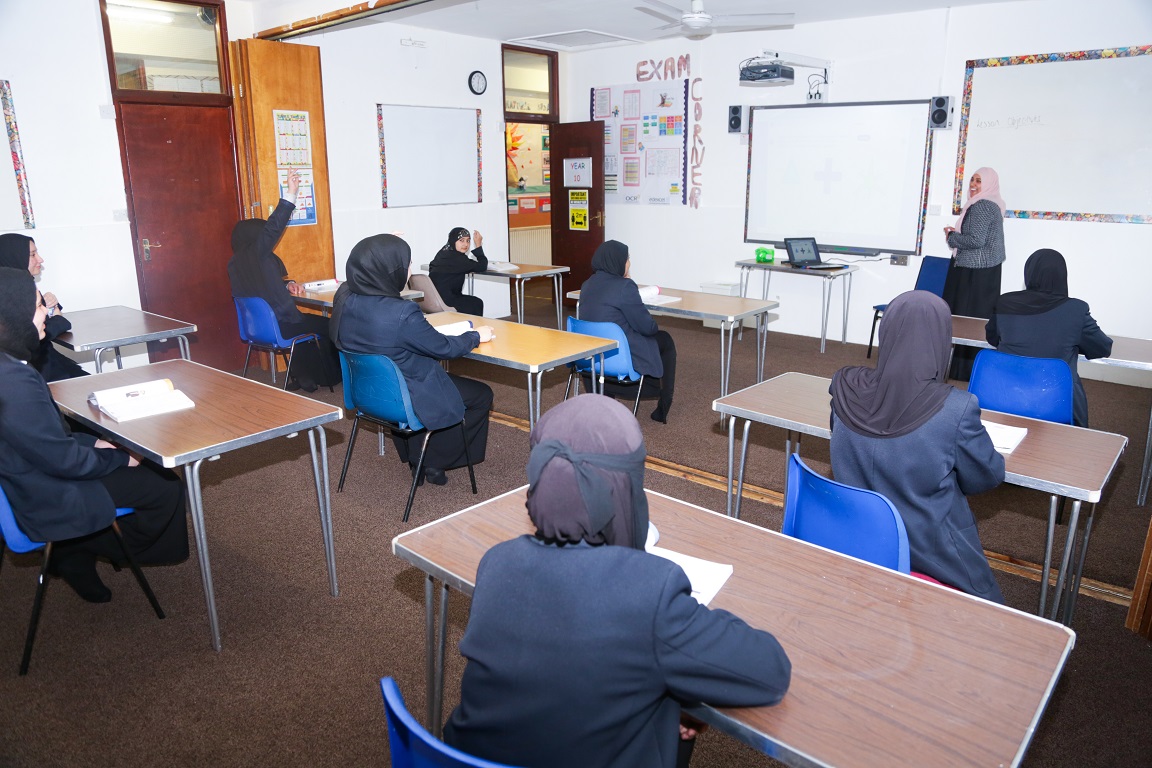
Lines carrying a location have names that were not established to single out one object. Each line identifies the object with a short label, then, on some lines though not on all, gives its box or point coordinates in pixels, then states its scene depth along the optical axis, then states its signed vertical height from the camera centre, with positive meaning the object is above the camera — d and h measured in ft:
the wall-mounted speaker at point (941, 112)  20.36 +1.96
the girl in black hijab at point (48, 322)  12.06 -2.17
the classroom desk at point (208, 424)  8.16 -2.56
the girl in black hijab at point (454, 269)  20.33 -1.99
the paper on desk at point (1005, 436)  8.04 -2.49
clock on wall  24.99 +3.26
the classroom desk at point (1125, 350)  11.75 -2.41
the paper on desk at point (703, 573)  5.32 -2.60
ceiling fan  15.21 +3.57
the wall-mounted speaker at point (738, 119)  24.23 +2.09
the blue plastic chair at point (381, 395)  11.16 -2.89
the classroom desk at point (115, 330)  13.38 -2.45
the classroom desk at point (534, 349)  11.77 -2.44
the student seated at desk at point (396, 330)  11.10 -1.95
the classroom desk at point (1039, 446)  7.38 -2.56
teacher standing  18.85 -1.45
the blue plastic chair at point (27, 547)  7.79 -3.58
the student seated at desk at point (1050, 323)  11.52 -1.89
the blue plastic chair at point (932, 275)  20.48 -2.14
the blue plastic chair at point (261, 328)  16.93 -2.93
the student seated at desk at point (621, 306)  14.87 -2.11
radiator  33.35 -2.33
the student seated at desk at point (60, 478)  7.67 -2.92
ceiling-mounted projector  21.09 +3.04
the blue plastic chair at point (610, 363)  14.21 -3.10
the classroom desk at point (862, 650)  3.99 -2.63
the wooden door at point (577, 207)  27.68 -0.43
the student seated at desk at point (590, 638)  3.77 -2.10
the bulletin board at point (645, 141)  25.90 +1.58
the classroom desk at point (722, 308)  15.76 -2.34
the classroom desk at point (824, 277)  22.05 -2.55
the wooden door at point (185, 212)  18.20 -0.54
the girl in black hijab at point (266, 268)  17.16 -1.68
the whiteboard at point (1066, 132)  18.30 +1.37
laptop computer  22.39 -1.77
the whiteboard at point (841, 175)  21.56 +0.41
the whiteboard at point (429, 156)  23.18 +0.98
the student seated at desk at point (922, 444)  6.70 -2.12
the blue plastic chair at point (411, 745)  3.51 -2.45
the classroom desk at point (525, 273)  21.23 -2.21
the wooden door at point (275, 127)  19.30 +1.51
